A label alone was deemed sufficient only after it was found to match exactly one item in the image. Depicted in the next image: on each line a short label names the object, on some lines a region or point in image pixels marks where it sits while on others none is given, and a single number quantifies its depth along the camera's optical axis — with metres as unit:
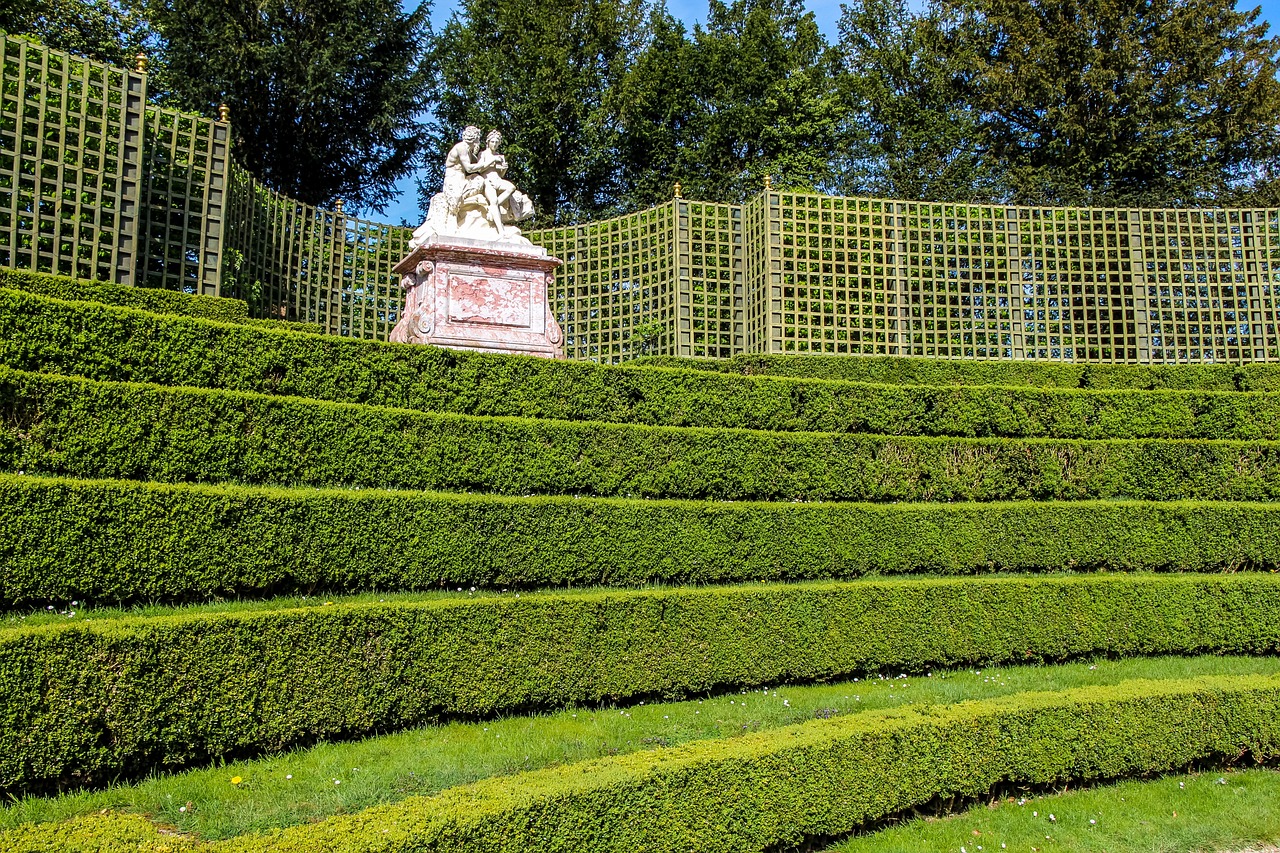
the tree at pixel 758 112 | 26.67
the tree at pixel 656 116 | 26.88
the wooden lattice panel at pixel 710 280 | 16.61
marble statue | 12.75
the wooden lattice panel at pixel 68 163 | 10.51
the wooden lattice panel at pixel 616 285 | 16.83
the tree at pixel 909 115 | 25.62
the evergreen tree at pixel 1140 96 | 24.31
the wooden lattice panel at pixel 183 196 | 12.09
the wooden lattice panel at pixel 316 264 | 14.99
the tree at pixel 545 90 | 26.67
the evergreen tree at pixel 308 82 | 22.44
